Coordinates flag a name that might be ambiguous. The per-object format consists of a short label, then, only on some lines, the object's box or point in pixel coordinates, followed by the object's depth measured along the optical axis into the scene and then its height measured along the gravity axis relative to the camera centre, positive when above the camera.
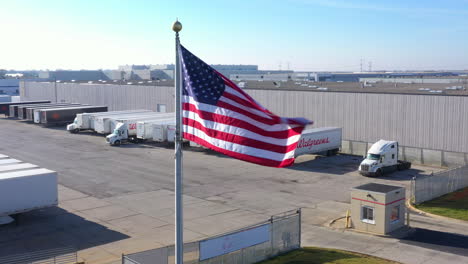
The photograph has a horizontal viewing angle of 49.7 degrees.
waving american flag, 12.86 -1.03
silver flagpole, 12.37 -1.91
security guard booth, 25.36 -6.50
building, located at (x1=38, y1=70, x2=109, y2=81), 166.88 +2.79
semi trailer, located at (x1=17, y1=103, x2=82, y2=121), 80.78 -3.98
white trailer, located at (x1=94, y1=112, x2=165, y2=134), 63.38 -5.09
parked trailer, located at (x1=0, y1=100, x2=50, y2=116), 92.31 -4.38
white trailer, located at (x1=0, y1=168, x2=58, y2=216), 26.25 -5.66
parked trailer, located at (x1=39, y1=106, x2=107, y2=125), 75.38 -4.51
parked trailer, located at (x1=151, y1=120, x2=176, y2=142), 55.26 -5.46
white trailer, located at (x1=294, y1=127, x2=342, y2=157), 46.09 -5.62
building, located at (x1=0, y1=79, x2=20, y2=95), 155.62 -0.95
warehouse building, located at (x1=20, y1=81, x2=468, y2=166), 44.75 -3.37
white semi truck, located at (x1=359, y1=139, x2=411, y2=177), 40.28 -6.39
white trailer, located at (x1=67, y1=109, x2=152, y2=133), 67.12 -5.07
